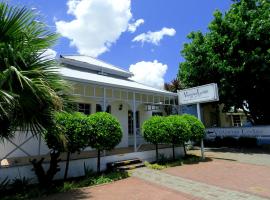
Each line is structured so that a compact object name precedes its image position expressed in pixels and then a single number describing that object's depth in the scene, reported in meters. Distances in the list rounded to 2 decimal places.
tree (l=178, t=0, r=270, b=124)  12.36
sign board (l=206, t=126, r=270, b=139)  13.81
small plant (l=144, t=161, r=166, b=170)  8.53
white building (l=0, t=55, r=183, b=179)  7.48
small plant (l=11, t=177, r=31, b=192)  5.97
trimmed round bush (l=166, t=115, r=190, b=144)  9.11
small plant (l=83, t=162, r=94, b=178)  7.39
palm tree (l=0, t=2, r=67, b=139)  4.10
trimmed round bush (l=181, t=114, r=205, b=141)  9.95
